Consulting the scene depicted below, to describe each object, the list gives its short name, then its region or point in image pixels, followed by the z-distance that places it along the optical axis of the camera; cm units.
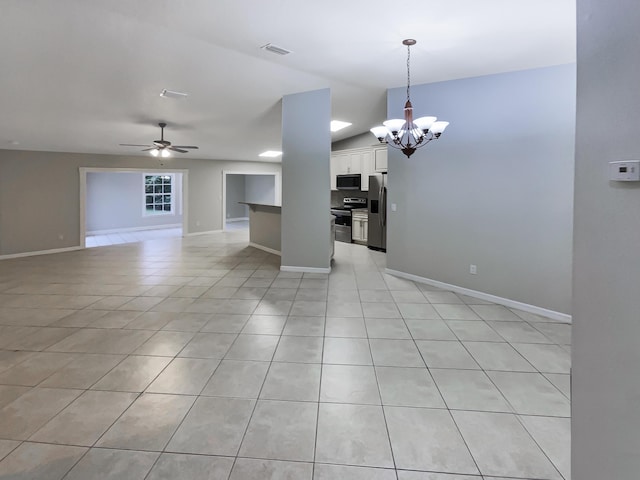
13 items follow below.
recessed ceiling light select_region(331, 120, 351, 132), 755
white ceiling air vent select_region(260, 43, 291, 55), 382
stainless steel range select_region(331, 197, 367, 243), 904
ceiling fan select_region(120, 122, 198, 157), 640
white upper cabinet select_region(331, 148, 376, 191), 839
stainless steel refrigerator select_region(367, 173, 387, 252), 763
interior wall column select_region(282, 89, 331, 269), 568
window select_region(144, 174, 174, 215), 1269
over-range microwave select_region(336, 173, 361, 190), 866
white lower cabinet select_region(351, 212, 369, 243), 867
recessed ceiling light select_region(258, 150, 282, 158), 1076
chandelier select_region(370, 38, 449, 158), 367
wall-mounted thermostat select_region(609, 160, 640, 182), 113
